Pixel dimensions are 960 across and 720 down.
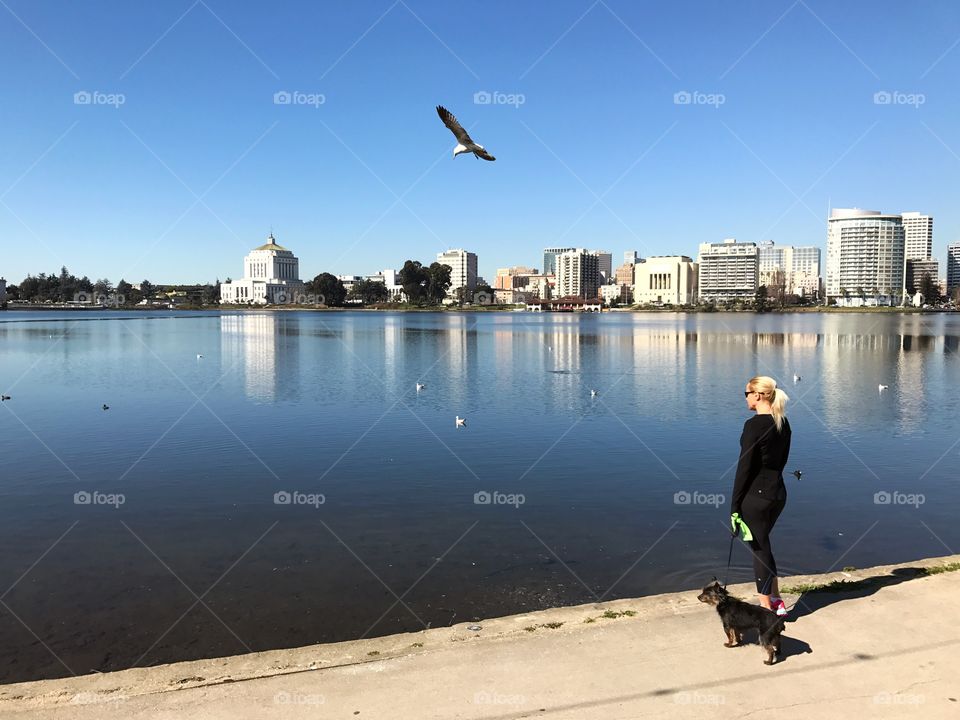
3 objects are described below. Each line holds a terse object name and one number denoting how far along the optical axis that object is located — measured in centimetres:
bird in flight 1461
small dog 636
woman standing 707
